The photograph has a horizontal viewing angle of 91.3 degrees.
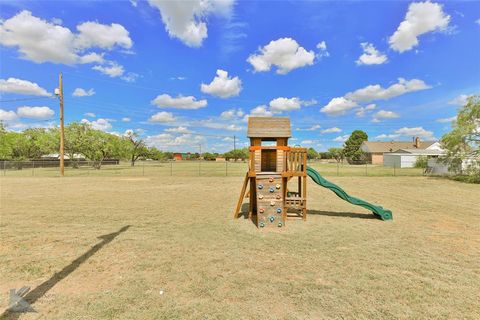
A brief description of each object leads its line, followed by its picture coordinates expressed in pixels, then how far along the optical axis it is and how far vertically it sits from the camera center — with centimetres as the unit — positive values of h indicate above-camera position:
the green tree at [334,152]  8080 +381
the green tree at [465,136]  1922 +225
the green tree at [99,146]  4031 +268
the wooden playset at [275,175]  722 -43
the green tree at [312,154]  10464 +367
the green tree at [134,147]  5096 +300
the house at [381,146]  6025 +431
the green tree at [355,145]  6119 +460
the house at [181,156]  12712 +285
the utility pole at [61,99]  2309 +609
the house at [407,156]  4381 +123
